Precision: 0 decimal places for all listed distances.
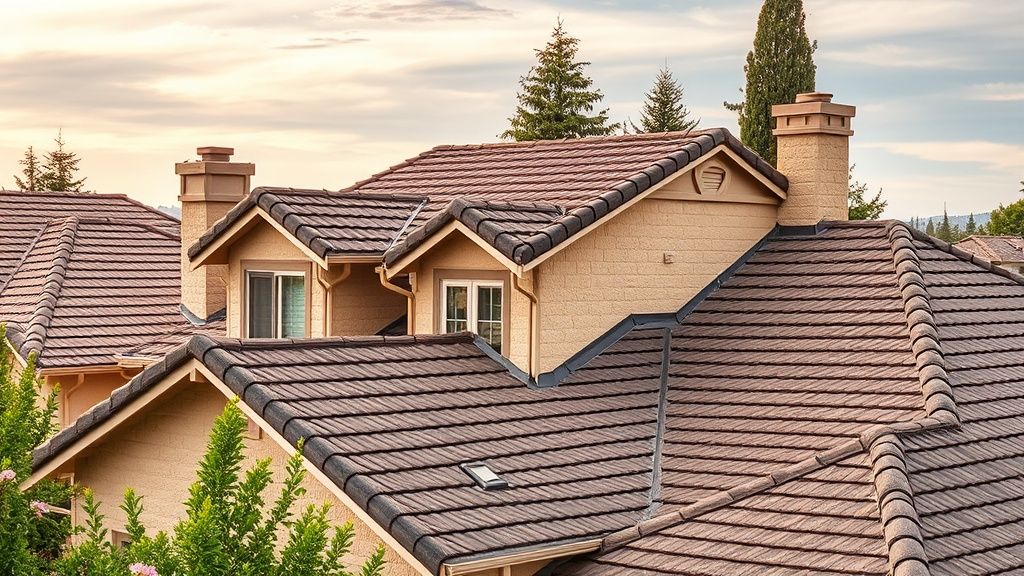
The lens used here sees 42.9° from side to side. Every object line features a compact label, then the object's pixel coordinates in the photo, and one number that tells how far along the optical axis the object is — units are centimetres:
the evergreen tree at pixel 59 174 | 5762
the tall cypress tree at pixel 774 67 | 3916
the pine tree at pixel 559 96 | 4691
